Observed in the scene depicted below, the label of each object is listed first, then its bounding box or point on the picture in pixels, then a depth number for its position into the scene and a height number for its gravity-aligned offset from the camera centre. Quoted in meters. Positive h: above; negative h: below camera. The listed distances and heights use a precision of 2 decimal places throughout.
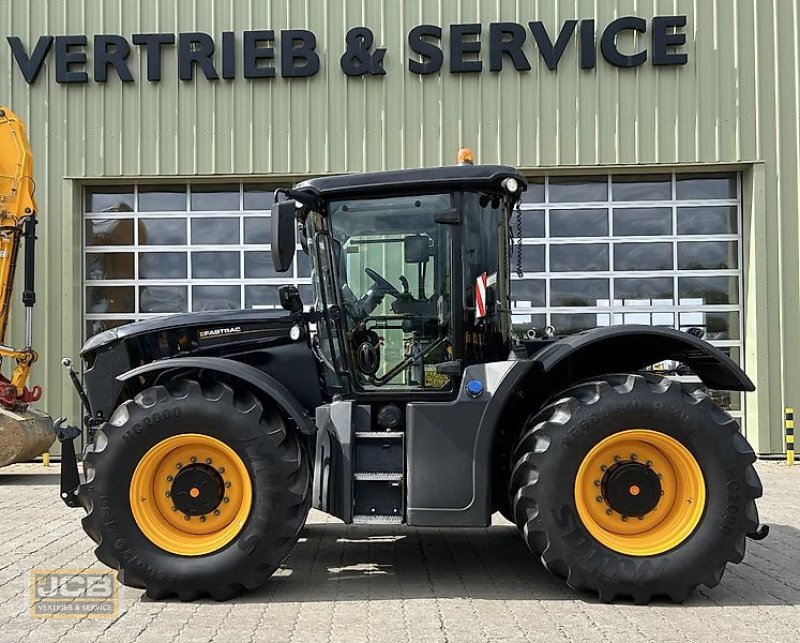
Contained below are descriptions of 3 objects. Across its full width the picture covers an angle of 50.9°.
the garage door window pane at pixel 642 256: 13.02 +1.06
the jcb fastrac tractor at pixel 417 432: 4.90 -0.63
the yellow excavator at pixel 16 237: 10.48 +1.24
